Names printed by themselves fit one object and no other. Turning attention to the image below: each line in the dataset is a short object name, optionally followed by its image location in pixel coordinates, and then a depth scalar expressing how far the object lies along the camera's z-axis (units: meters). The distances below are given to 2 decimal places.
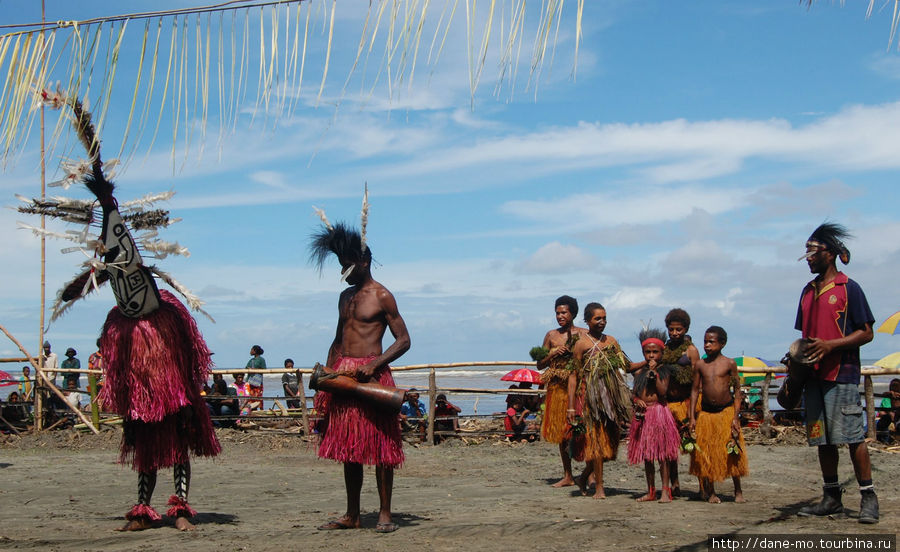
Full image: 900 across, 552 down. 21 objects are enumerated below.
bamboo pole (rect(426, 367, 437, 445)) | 12.42
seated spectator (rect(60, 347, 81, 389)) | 15.44
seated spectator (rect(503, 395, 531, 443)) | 12.97
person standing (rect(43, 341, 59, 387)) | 13.91
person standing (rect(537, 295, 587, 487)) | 7.81
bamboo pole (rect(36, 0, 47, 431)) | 13.37
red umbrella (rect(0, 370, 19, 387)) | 13.39
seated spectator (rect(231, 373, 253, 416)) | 14.59
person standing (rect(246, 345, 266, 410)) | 14.84
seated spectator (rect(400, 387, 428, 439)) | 12.96
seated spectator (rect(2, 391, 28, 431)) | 13.80
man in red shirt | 5.46
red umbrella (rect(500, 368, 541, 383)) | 13.88
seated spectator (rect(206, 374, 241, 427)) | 13.66
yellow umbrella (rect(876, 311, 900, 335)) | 14.77
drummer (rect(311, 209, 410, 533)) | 5.38
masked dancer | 5.45
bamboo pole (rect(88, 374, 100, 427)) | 13.08
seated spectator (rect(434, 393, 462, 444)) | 13.02
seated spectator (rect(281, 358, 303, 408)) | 14.73
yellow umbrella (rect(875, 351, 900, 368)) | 15.40
